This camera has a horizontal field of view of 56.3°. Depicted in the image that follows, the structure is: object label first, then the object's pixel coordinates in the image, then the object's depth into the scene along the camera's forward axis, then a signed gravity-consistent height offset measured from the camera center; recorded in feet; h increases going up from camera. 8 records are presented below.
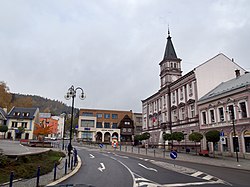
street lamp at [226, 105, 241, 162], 101.26 +11.71
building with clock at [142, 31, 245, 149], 139.95 +31.98
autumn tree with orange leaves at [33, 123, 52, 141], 191.62 +6.75
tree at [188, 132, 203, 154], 111.35 +1.18
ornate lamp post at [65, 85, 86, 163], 74.38 +14.32
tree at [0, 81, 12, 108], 238.27 +43.80
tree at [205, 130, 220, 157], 97.55 +1.27
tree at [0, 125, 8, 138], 196.54 +8.40
